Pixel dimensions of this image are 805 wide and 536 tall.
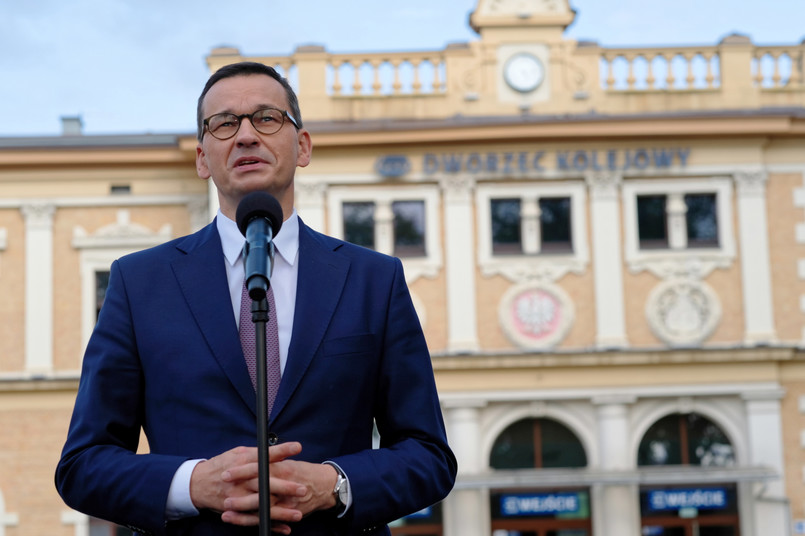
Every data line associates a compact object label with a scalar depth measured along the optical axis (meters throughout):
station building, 21.47
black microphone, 2.45
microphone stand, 2.33
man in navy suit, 2.54
